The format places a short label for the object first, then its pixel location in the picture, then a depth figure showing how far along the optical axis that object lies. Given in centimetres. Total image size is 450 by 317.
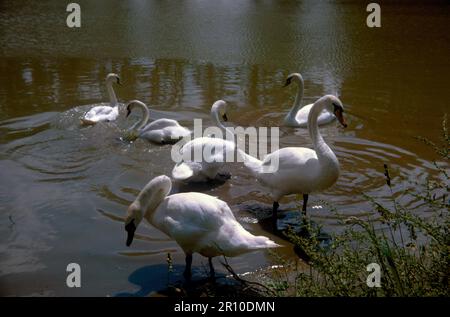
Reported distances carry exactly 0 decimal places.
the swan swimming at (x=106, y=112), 773
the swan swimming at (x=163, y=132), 711
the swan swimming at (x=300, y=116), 796
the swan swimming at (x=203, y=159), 585
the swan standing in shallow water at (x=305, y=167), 482
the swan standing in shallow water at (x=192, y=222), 395
